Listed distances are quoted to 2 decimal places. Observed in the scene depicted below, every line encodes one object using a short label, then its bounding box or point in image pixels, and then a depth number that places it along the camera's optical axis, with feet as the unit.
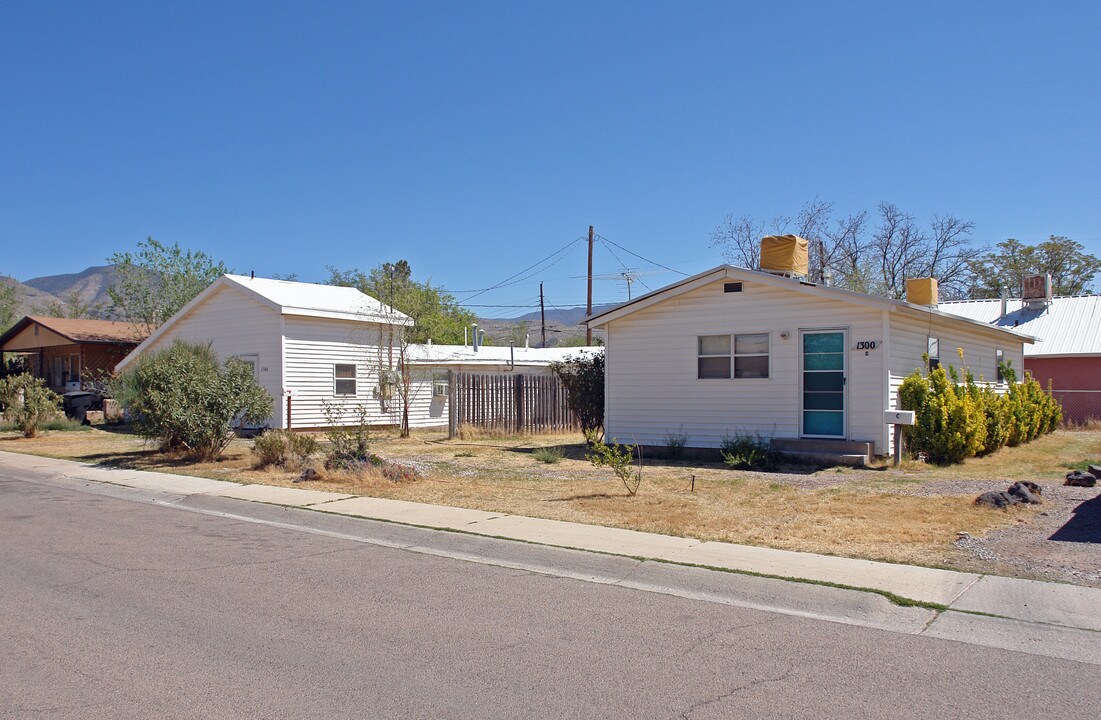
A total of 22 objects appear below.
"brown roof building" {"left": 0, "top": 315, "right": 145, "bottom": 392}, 121.60
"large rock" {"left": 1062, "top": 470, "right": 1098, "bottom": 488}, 40.93
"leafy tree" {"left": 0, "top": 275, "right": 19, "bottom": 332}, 215.51
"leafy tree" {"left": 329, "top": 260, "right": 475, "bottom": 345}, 87.10
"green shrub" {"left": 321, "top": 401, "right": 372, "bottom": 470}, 48.52
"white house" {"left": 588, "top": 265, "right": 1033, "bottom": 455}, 51.88
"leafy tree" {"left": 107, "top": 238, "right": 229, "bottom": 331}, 127.95
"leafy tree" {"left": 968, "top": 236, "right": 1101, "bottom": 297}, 172.65
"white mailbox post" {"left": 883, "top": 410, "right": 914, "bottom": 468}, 49.42
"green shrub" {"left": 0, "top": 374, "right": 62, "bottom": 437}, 81.05
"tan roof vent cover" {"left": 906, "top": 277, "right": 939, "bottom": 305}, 59.52
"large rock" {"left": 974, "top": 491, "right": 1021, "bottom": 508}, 35.29
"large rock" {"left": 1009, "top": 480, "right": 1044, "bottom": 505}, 36.09
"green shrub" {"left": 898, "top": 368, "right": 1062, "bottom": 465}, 52.65
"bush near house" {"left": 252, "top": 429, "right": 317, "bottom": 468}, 54.54
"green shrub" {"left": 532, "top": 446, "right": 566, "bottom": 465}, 56.80
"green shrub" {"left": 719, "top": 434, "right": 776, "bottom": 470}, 52.42
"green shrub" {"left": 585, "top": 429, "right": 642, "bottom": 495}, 40.65
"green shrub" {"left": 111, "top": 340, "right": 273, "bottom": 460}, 56.13
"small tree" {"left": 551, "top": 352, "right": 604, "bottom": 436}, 68.54
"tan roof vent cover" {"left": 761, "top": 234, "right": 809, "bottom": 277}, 56.65
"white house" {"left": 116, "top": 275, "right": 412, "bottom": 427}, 79.05
